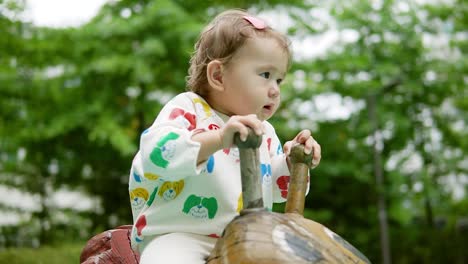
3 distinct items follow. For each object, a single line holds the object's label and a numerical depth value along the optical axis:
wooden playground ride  1.48
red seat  1.89
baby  1.62
